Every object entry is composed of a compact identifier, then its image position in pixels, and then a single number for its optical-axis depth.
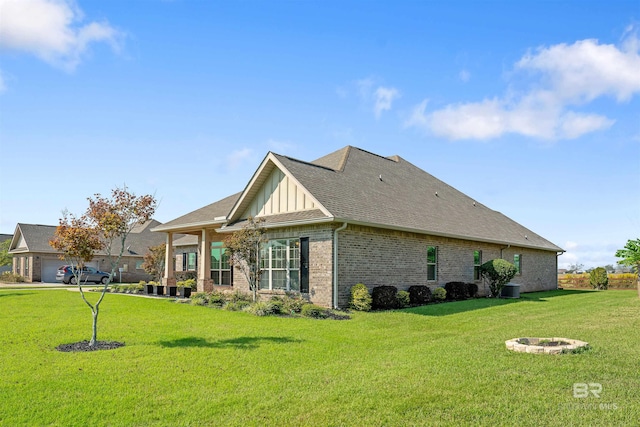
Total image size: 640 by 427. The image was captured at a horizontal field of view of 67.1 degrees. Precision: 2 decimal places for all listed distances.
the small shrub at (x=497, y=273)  22.75
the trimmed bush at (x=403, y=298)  17.27
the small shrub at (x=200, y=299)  18.92
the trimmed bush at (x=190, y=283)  26.81
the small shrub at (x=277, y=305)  15.49
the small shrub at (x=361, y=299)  15.98
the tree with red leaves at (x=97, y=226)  10.41
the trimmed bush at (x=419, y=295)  18.53
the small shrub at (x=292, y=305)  15.64
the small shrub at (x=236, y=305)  16.70
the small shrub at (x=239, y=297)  18.26
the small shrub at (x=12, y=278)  39.16
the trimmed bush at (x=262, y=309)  15.25
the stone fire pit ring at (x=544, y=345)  8.91
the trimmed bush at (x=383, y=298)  16.62
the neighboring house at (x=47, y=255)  40.56
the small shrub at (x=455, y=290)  21.00
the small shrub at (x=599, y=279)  34.19
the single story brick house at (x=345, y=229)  16.61
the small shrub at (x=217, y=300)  18.44
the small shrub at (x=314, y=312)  14.70
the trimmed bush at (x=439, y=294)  19.92
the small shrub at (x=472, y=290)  22.08
